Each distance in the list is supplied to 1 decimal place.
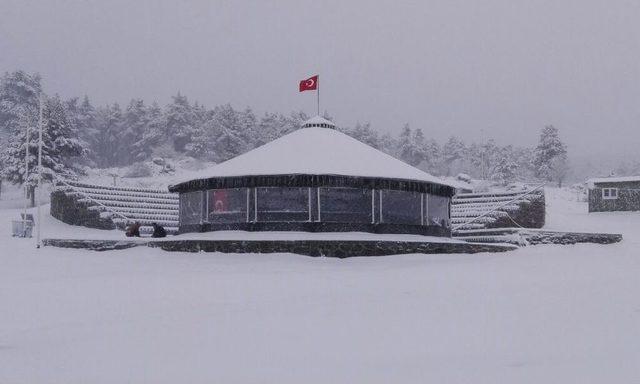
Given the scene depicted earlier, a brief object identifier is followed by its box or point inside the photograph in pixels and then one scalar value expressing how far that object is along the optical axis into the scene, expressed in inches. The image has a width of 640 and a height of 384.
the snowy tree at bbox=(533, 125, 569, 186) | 3191.4
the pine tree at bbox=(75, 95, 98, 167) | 3869.6
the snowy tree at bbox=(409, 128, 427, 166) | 4035.4
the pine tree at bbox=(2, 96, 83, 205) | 1797.7
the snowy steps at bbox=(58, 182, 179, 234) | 1309.4
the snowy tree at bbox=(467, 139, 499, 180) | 4447.1
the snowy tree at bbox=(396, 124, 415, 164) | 4033.0
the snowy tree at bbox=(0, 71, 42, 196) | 3331.7
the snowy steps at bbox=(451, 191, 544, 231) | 1286.9
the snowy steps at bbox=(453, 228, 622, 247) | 1027.9
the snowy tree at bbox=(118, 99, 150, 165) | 3976.4
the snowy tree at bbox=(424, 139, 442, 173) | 4168.3
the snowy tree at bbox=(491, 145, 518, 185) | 3240.7
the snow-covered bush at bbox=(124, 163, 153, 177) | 3024.1
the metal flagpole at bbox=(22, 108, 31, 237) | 1096.8
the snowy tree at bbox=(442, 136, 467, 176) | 4867.1
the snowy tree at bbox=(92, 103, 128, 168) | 4163.4
